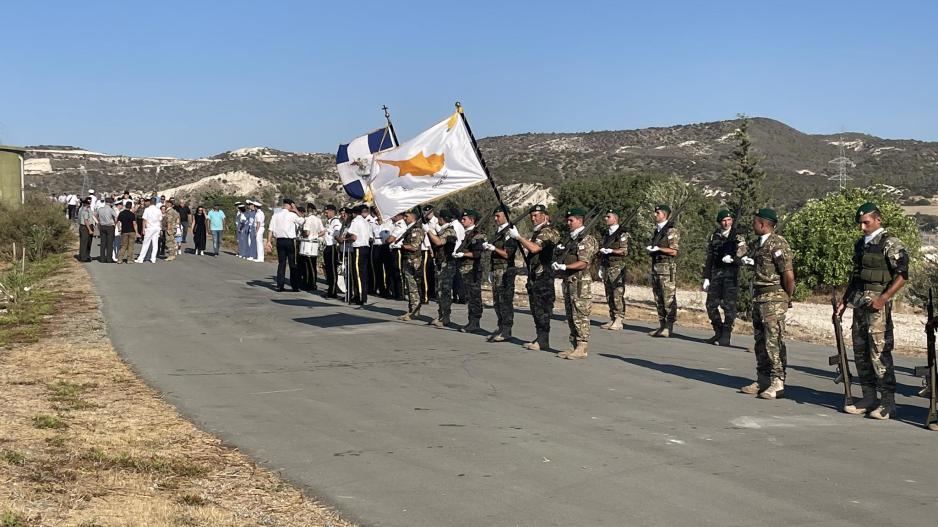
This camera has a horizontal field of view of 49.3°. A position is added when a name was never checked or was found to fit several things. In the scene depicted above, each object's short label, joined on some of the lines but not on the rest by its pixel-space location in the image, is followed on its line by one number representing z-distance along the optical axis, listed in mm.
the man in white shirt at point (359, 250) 20031
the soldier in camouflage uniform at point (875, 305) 9969
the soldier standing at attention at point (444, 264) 16766
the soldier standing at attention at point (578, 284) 13477
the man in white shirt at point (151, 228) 27438
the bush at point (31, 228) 32844
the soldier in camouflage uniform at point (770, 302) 11000
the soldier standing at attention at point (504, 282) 15062
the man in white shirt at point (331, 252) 21453
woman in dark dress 31953
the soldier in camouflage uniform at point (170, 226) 29423
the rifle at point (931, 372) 9445
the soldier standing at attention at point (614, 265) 17000
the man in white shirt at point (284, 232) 22703
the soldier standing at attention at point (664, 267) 16406
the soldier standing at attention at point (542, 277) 14219
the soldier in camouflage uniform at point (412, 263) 17641
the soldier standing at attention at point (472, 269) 16020
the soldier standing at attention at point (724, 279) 15586
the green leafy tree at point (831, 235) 30359
